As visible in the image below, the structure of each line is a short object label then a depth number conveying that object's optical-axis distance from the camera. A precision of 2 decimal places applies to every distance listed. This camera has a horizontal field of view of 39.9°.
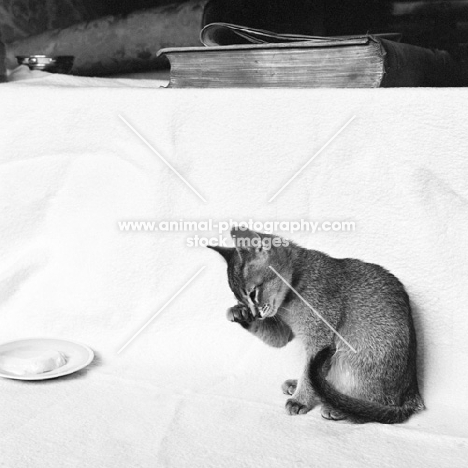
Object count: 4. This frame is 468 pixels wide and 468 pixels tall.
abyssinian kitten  0.71
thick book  0.73
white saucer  0.76
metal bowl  1.19
